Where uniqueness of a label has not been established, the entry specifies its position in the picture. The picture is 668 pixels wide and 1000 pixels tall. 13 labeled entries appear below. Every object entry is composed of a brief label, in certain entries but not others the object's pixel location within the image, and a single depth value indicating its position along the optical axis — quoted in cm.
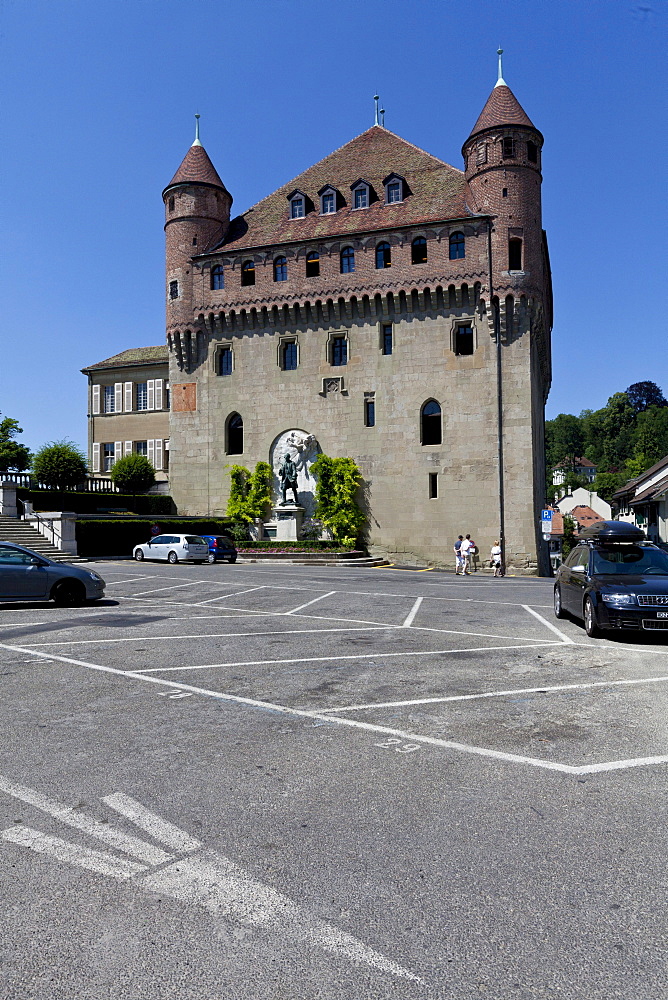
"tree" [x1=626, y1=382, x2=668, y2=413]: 15638
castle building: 3984
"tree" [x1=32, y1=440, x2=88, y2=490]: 4416
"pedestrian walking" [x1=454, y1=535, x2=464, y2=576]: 3466
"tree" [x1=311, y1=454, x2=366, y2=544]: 4191
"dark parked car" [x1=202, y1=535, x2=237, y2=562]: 3634
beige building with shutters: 5647
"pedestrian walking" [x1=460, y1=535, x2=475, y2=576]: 3466
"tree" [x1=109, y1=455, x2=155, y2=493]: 5019
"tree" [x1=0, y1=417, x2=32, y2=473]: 5221
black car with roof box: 1147
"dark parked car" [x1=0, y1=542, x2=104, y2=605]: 1584
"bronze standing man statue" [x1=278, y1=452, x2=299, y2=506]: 4369
